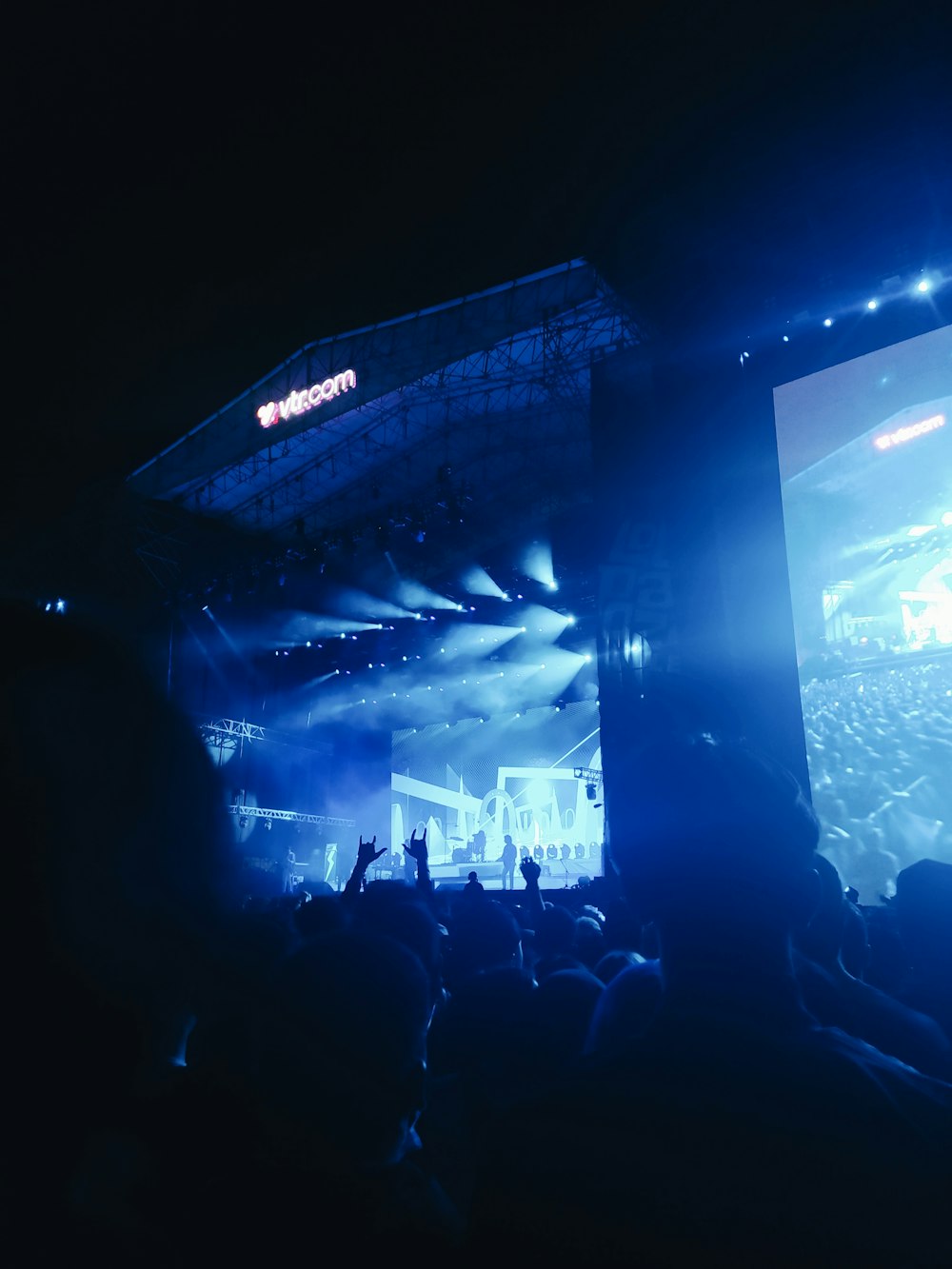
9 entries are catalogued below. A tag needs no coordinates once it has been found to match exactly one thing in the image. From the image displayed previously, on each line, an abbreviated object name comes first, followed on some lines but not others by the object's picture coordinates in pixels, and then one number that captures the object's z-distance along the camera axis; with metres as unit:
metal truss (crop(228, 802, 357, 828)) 19.24
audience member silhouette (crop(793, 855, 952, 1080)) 2.22
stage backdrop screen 19.72
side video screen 6.91
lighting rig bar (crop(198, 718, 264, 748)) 19.09
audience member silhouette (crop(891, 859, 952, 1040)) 2.50
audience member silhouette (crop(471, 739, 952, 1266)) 1.07
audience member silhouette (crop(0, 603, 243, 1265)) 0.67
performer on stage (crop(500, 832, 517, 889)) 18.81
